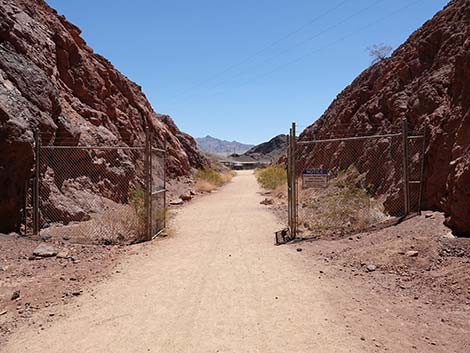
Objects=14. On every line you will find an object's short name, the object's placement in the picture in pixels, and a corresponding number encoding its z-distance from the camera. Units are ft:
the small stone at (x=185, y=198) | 74.83
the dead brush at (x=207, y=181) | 94.93
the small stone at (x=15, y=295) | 20.16
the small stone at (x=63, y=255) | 28.50
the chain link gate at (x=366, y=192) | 34.09
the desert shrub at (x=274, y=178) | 82.43
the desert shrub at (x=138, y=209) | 35.99
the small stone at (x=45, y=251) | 28.25
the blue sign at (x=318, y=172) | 34.65
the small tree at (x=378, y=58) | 77.20
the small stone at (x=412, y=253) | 24.25
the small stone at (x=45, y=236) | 33.00
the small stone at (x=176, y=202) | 67.68
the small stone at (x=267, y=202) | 65.65
